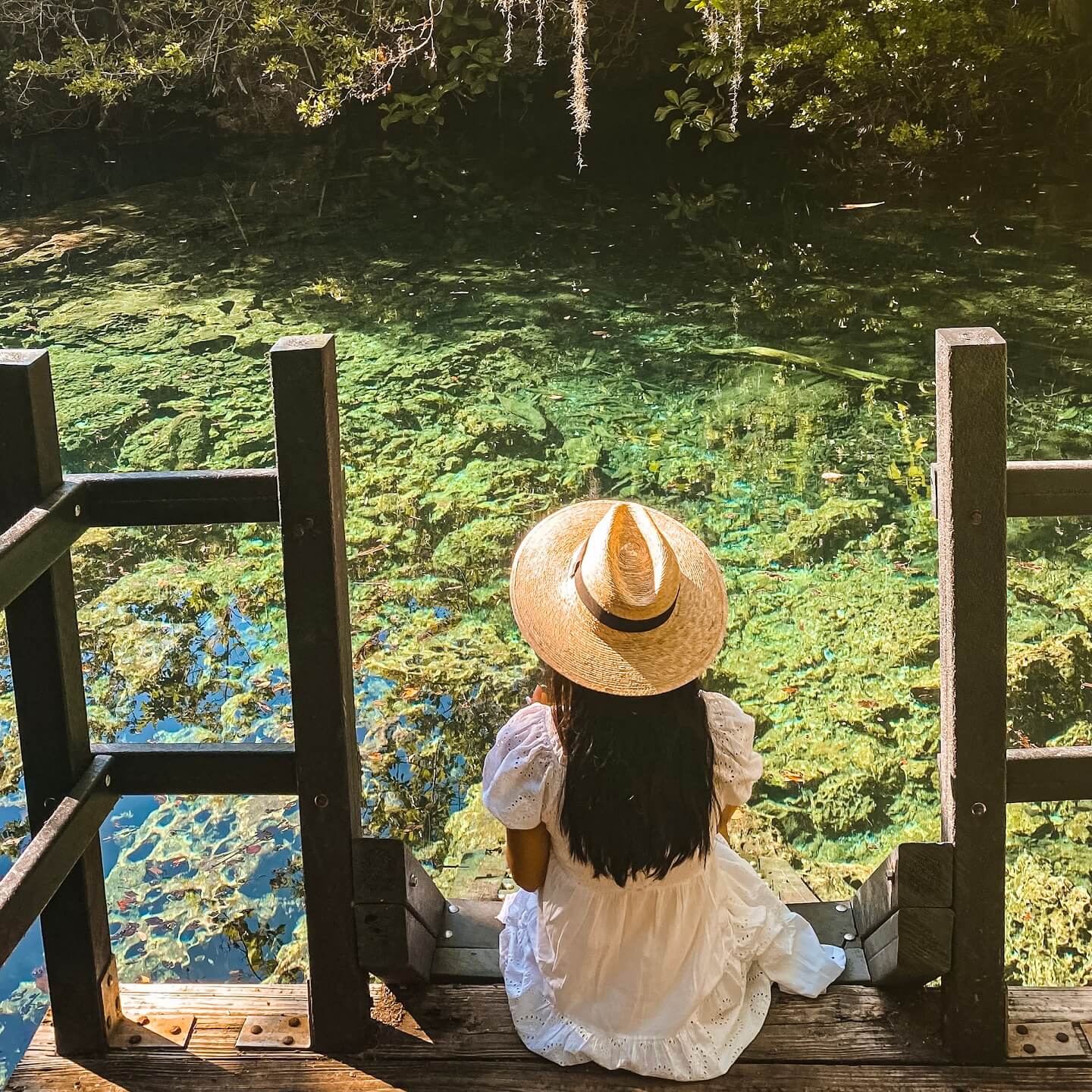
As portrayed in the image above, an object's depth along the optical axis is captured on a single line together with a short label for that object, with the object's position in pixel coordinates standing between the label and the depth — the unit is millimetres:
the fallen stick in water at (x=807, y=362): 6176
